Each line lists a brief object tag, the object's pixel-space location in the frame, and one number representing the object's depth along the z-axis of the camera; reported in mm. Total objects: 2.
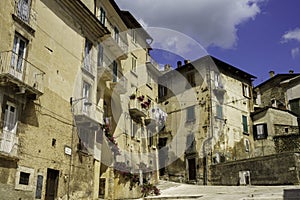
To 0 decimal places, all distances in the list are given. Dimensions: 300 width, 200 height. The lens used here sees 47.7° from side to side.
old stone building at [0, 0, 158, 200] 13688
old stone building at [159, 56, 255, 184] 31406
